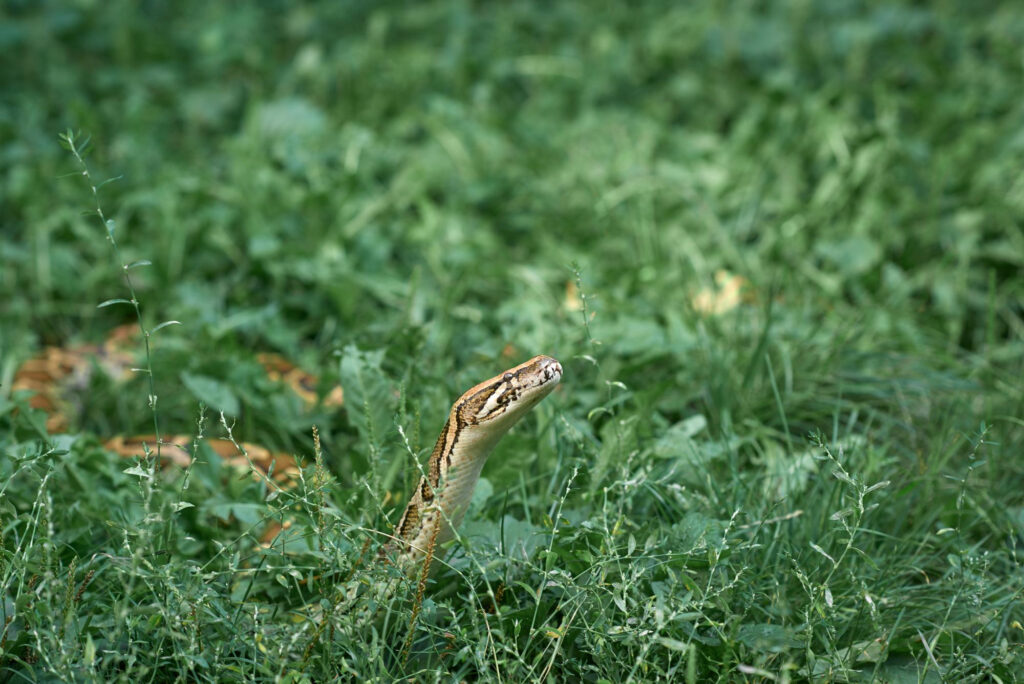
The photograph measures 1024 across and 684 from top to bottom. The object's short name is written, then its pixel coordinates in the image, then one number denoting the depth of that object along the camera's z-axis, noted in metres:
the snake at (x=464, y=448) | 4.30
